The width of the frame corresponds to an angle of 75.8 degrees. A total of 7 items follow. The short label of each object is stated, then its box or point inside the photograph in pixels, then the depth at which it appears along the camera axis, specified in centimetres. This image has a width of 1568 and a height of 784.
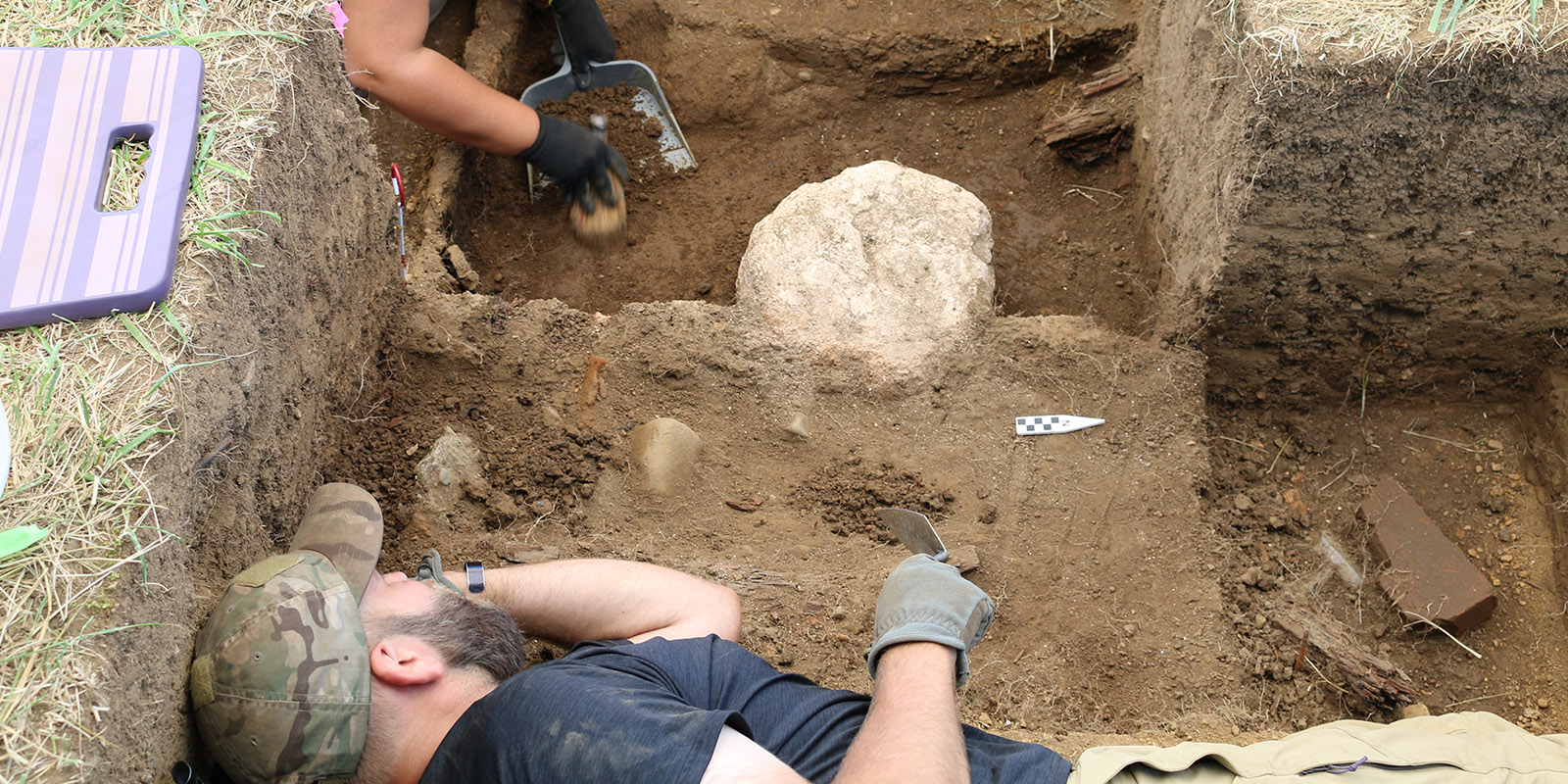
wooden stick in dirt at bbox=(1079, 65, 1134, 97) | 355
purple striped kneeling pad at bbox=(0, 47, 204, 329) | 173
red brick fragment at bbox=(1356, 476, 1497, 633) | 273
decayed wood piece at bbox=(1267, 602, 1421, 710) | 254
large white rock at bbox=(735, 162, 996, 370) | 286
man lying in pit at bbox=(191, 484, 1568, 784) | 156
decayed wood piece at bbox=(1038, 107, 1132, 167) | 351
